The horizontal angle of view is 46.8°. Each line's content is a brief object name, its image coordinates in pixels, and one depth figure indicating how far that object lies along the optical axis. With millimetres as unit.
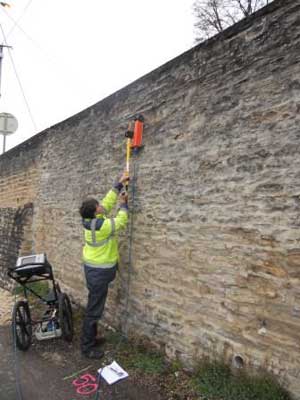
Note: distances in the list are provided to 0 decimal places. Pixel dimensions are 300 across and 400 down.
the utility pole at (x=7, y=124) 11023
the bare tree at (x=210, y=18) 15227
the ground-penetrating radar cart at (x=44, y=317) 4535
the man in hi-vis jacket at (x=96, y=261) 4273
